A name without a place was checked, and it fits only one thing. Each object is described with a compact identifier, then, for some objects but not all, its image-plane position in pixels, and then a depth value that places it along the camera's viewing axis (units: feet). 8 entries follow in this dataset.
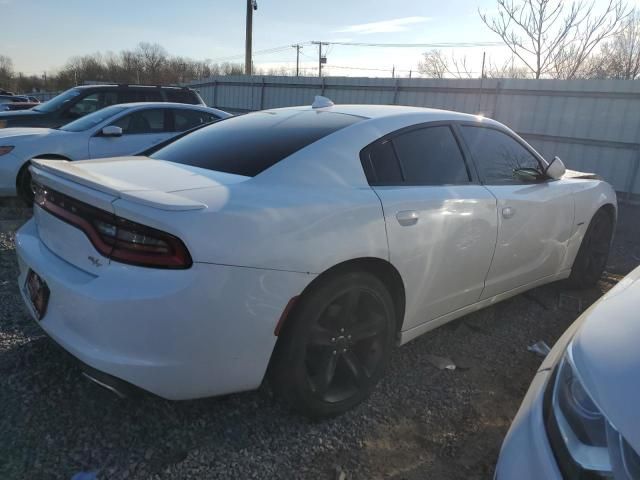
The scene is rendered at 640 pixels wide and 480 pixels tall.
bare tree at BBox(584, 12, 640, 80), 69.97
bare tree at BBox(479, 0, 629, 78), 61.12
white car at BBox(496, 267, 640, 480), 4.17
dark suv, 27.76
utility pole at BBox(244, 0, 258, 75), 79.66
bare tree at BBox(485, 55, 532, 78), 69.29
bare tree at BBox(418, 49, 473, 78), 86.22
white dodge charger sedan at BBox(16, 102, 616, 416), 6.61
